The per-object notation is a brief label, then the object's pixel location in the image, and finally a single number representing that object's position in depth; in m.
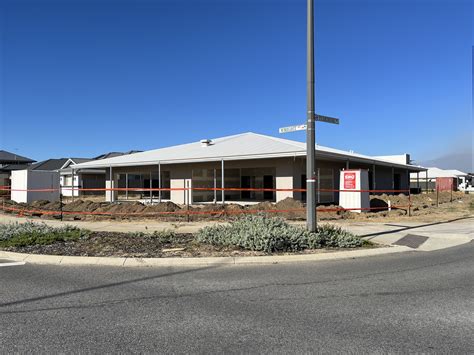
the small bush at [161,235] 10.27
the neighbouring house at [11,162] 62.76
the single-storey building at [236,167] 22.89
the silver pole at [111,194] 29.49
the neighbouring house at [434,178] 66.75
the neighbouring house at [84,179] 45.56
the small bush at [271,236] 9.03
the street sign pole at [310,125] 9.70
